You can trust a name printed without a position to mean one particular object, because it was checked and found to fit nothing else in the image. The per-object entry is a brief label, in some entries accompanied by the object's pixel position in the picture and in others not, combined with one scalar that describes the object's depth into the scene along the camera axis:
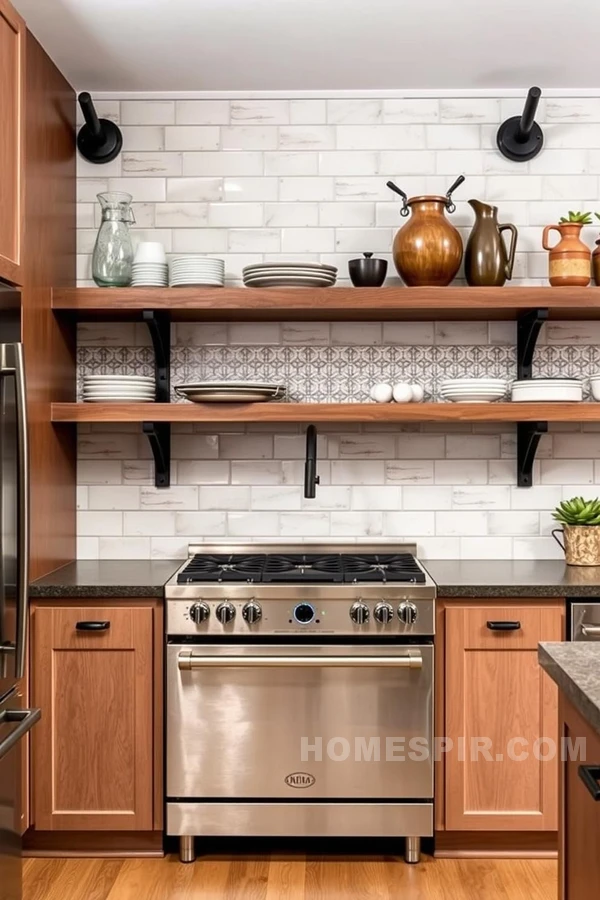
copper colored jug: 3.05
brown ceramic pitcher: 3.12
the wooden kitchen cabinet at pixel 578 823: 1.50
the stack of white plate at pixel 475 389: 3.06
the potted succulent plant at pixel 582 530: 3.12
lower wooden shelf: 3.02
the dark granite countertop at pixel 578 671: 1.38
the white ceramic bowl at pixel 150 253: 3.13
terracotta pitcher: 3.11
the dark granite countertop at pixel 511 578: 2.77
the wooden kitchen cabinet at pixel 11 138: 2.50
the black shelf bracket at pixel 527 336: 3.09
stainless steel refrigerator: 2.18
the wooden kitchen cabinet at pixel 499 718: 2.77
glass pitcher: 3.12
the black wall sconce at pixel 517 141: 3.30
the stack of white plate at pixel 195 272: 3.08
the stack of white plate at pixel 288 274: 3.03
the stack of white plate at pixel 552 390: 3.05
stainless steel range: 2.74
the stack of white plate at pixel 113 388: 3.09
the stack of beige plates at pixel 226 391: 2.98
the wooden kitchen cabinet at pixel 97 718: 2.77
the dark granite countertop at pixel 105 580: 2.76
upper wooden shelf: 3.03
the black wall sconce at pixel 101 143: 3.34
